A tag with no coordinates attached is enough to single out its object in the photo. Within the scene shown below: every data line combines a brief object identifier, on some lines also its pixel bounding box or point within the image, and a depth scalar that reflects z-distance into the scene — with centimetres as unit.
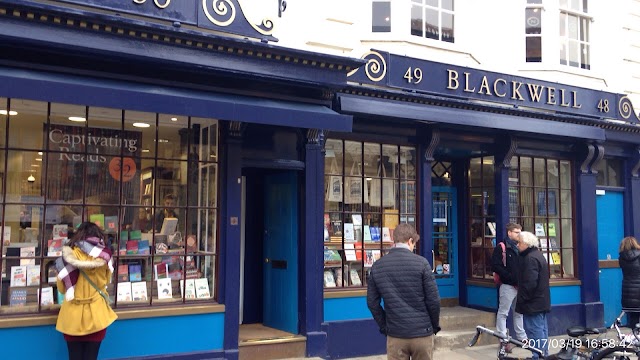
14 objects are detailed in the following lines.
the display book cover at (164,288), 705
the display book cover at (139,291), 687
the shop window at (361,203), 848
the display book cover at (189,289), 717
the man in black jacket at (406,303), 484
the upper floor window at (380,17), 908
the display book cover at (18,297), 624
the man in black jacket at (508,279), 858
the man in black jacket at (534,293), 697
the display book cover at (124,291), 677
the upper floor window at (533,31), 1064
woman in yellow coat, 575
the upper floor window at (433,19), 935
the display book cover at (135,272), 692
